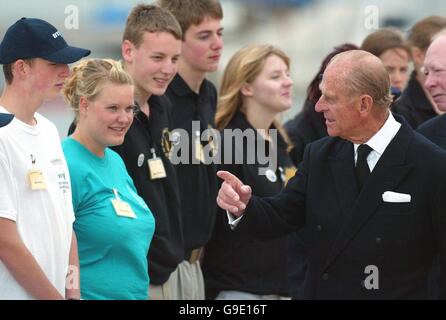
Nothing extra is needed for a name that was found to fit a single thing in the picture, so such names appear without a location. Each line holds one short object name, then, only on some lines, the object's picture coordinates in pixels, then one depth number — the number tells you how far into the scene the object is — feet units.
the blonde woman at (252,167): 42.47
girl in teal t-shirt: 34.30
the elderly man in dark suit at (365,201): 31.65
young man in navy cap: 29.99
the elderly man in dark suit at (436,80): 39.29
